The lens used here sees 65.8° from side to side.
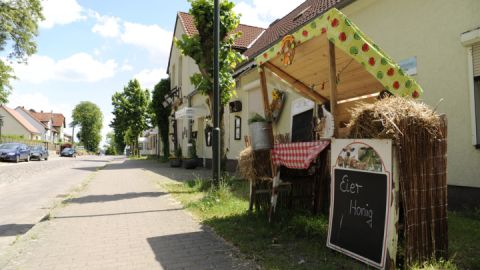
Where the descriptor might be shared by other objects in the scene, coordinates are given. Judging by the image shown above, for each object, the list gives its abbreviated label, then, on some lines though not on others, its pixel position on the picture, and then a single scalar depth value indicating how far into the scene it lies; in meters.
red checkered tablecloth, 4.51
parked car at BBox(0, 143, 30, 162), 28.14
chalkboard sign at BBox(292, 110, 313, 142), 6.69
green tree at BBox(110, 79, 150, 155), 48.31
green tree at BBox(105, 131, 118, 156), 111.19
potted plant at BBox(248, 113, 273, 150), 5.55
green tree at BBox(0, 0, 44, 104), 28.52
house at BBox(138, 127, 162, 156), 39.19
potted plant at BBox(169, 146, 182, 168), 21.31
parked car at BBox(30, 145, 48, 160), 33.97
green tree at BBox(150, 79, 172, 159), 28.42
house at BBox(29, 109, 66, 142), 91.06
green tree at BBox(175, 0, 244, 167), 10.15
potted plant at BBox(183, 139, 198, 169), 18.92
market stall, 3.42
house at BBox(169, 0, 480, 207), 6.07
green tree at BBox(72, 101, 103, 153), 107.12
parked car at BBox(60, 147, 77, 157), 52.34
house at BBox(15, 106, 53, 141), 79.44
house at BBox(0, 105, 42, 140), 66.97
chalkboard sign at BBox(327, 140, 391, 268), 3.47
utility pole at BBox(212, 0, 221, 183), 8.06
